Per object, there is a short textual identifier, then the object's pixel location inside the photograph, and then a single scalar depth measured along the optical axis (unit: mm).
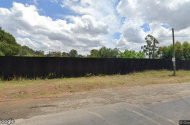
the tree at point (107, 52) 49406
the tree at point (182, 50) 33247
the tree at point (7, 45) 22420
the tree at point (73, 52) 81062
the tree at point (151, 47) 39812
